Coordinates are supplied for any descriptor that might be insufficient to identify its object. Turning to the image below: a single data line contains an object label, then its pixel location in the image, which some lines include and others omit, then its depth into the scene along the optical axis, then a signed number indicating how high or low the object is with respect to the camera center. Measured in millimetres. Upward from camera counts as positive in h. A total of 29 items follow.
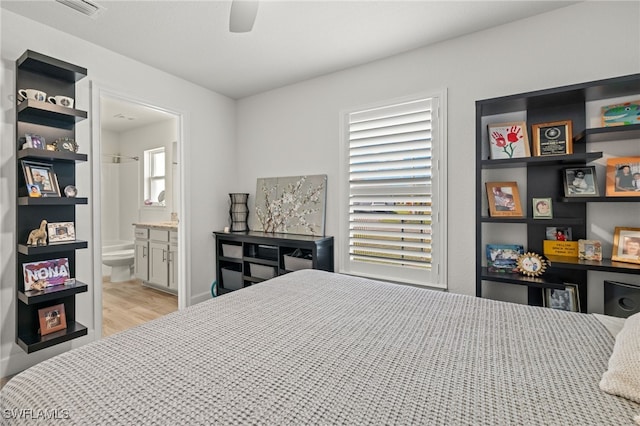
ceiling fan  1509 +1033
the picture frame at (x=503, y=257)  2240 -349
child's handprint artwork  2176 +521
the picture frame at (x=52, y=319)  2225 -815
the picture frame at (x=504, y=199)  2221 +91
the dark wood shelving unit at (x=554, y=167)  1833 +326
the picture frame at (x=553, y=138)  2037 +507
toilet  4414 -763
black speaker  1834 -553
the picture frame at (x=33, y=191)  2102 +146
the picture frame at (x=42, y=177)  2135 +252
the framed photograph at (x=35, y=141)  2140 +510
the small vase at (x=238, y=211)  3787 +4
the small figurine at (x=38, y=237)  2129 -181
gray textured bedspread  729 -481
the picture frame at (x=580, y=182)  1974 +195
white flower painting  3250 +76
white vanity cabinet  3941 -638
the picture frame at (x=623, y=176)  1831 +215
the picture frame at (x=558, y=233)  2109 -157
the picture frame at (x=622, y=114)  1879 +616
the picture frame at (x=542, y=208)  2135 +22
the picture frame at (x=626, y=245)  1849 -212
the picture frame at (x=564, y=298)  2059 -609
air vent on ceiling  2020 +1421
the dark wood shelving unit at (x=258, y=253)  3014 -465
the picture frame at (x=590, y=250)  1947 -254
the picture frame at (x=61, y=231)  2227 -152
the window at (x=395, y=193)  2617 +172
